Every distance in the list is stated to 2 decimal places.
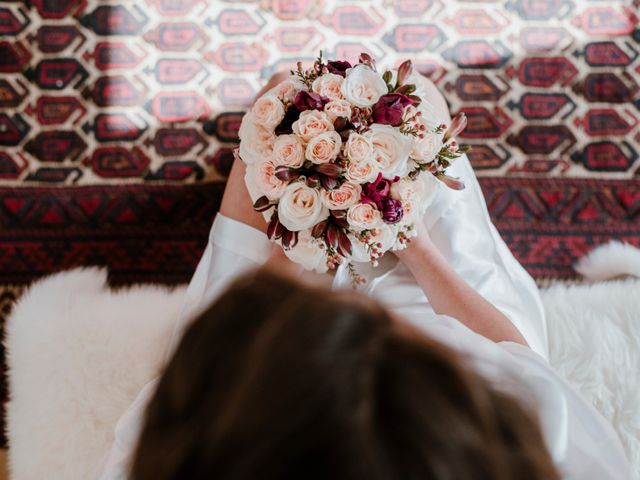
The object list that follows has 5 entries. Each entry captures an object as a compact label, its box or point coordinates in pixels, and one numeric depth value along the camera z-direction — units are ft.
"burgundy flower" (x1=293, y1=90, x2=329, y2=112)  2.77
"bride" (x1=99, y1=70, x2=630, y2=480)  2.44
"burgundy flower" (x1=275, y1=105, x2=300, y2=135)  2.86
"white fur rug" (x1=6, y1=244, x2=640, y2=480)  3.48
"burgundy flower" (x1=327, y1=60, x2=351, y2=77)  2.93
